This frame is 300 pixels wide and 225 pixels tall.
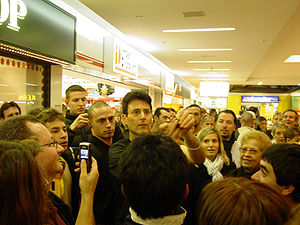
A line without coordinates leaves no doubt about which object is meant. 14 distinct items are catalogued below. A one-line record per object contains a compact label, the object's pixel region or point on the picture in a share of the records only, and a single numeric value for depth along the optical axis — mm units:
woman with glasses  2566
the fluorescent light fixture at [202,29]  5871
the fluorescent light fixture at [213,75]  13438
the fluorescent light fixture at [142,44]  6835
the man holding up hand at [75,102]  3932
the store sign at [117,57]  5871
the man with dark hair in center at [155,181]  1039
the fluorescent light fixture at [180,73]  12312
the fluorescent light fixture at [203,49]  7806
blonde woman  2766
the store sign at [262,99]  22391
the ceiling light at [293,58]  9188
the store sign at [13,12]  2858
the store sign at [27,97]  4088
